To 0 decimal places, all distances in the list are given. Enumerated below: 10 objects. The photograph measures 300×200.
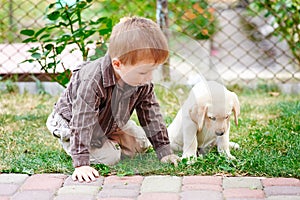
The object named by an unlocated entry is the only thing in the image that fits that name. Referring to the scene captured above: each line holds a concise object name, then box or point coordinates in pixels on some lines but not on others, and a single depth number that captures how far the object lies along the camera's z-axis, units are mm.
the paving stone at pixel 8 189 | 3552
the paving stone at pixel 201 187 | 3578
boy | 3652
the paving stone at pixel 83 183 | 3665
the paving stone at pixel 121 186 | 3613
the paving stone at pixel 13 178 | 3729
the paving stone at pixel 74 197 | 3464
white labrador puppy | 3828
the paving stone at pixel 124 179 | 3699
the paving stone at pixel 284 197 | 3405
